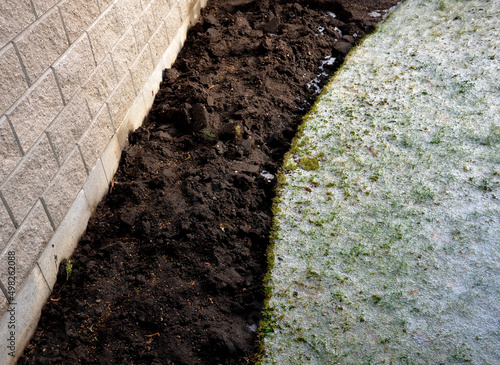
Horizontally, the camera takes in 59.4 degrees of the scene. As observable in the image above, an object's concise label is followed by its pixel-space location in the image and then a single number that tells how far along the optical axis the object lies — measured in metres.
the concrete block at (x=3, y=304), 2.09
